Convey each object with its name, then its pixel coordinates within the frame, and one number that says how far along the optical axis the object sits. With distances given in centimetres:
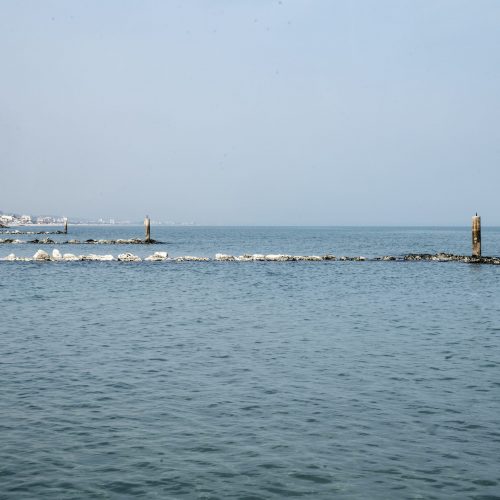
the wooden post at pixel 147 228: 8147
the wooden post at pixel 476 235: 5188
